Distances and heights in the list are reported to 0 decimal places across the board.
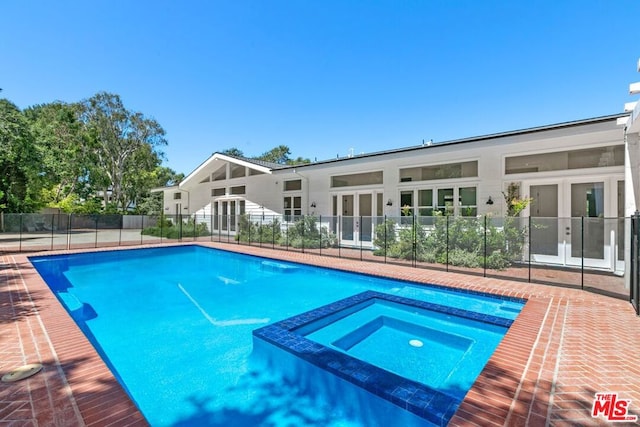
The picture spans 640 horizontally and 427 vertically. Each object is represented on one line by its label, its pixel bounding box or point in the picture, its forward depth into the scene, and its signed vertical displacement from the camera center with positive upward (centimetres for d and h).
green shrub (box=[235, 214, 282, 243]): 1432 -77
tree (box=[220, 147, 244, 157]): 4721 +1047
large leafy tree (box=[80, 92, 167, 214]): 2570 +657
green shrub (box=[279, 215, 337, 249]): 1273 -84
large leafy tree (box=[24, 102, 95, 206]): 2021 +480
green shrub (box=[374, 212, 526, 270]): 827 -75
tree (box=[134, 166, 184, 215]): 3002 +179
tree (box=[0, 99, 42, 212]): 1527 +291
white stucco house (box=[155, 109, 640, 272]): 725 +118
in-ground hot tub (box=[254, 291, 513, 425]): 276 -182
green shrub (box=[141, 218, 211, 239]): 1781 -89
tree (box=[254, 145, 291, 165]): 4397 +922
